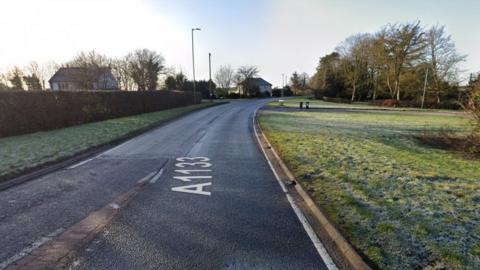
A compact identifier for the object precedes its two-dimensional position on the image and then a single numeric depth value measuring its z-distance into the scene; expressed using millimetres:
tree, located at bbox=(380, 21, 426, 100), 37062
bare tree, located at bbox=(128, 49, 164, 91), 48156
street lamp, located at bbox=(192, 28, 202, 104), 30656
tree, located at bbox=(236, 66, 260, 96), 74562
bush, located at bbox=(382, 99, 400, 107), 39375
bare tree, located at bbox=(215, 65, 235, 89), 78981
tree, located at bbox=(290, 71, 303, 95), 96062
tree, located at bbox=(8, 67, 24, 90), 41375
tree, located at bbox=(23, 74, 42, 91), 46450
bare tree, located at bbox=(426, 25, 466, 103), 35750
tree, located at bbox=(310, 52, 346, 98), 59256
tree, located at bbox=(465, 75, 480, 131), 7633
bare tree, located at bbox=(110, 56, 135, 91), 49000
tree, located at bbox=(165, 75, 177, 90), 56625
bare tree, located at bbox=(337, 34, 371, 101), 46962
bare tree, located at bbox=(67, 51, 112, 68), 41781
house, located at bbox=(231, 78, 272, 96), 74625
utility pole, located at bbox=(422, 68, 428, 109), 35644
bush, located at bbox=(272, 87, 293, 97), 91225
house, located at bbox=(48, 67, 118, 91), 40719
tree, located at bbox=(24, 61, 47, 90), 47184
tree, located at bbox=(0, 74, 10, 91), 36669
